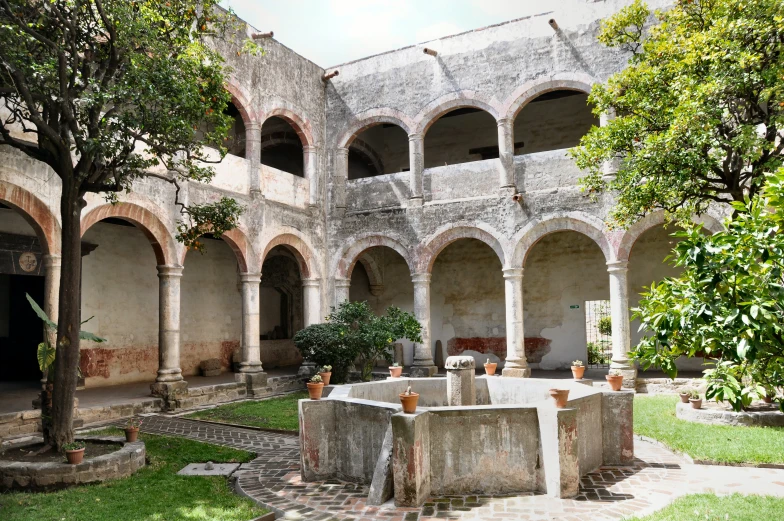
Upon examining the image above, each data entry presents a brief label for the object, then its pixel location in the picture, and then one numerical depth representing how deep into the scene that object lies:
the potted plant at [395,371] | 9.66
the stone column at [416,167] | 15.29
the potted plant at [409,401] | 5.79
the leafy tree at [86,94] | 7.01
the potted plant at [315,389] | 6.99
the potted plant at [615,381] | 7.39
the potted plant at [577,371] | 8.97
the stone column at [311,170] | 15.73
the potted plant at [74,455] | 6.45
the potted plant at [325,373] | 10.20
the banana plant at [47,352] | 7.56
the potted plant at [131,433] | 7.50
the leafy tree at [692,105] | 7.50
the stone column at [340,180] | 16.12
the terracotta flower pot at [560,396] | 6.02
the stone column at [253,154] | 13.92
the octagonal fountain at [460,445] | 5.78
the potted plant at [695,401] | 9.41
